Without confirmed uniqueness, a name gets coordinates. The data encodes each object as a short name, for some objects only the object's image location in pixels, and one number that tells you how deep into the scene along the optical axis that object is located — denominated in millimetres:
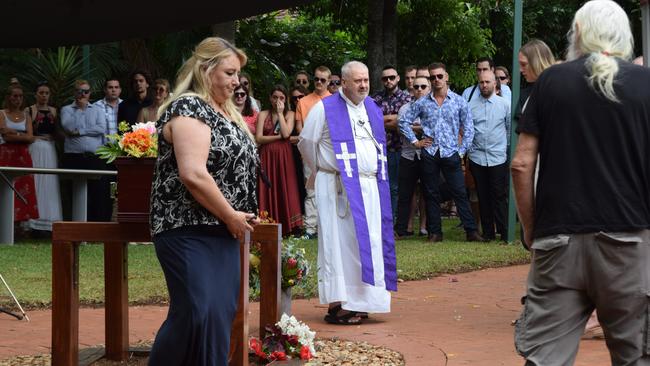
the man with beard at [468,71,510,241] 15492
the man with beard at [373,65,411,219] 15781
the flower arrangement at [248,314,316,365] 7672
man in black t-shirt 4922
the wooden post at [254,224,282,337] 7582
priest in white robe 9383
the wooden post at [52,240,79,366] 7016
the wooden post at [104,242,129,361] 7656
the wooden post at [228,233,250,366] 6734
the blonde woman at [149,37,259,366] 5723
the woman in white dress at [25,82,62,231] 15680
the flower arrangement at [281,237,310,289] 8445
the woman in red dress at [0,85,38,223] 15320
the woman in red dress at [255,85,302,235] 15781
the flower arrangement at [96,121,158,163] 6781
